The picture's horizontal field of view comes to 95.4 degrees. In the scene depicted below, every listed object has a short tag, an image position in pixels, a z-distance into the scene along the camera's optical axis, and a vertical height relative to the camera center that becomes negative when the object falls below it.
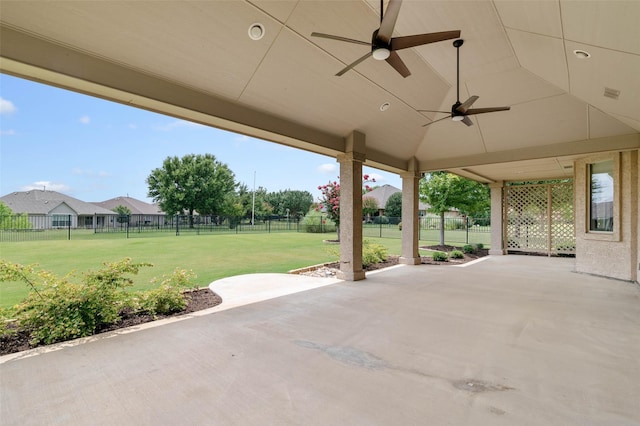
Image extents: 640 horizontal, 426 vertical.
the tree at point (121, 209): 29.98 +0.68
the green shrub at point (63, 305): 3.18 -1.04
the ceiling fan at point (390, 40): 2.81 +1.81
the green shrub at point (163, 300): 4.04 -1.20
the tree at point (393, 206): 32.09 +1.33
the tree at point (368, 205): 21.03 +0.97
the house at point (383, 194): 33.38 +2.89
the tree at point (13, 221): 9.95 -0.23
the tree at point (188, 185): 24.66 +2.67
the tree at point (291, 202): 38.84 +2.03
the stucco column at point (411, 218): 8.56 +0.01
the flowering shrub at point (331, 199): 14.31 +0.93
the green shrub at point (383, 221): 23.64 -0.25
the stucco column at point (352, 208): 6.39 +0.21
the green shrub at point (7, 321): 3.06 -1.17
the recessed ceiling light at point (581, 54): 3.33 +1.94
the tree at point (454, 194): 12.40 +1.04
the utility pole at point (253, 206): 30.88 +1.23
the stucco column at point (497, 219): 11.20 +0.00
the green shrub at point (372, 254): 8.30 -1.06
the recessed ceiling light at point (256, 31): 3.43 +2.22
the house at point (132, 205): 31.70 +1.21
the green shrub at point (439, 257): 9.32 -1.24
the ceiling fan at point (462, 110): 4.62 +1.77
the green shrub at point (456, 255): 9.88 -1.24
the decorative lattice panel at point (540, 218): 10.22 +0.04
